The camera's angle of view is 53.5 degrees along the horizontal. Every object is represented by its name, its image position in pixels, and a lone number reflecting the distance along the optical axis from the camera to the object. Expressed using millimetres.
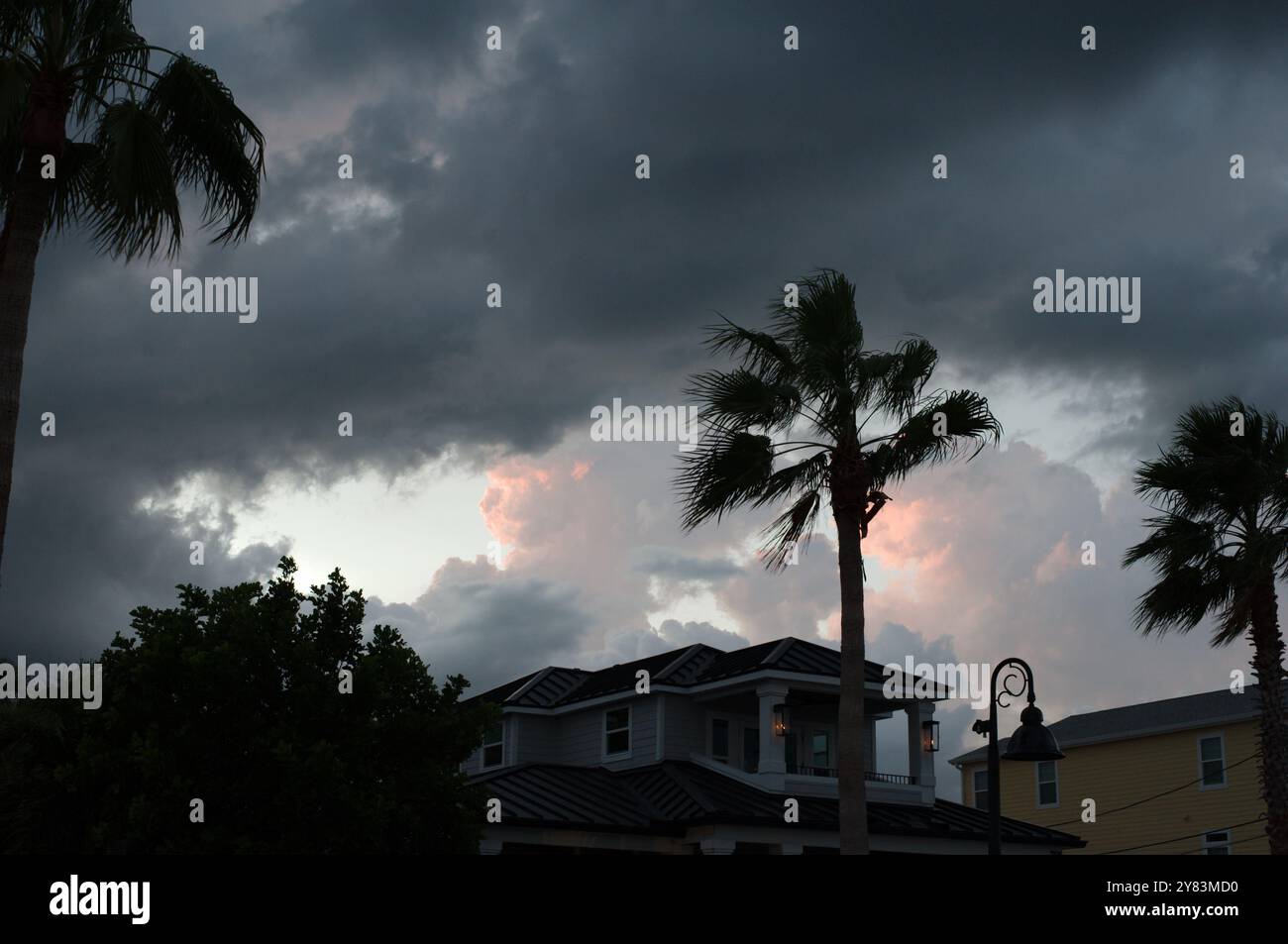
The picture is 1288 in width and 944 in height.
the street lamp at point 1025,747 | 15664
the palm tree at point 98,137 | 13117
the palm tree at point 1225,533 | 23531
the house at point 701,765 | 26578
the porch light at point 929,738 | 32281
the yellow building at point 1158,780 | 36781
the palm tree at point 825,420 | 20297
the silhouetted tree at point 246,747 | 18016
